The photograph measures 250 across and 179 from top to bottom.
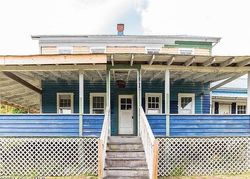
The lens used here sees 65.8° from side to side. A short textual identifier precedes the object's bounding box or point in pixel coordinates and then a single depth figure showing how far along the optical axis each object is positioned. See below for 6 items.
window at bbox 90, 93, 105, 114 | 8.95
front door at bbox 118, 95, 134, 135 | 8.85
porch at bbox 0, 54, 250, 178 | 6.53
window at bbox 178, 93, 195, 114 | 9.23
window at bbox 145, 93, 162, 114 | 9.02
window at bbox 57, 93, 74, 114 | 9.03
